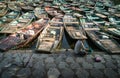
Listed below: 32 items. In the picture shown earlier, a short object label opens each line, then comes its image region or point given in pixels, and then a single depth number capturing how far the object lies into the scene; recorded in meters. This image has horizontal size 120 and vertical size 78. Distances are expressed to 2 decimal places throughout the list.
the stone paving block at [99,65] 7.94
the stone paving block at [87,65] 7.90
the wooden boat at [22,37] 9.89
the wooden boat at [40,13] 16.68
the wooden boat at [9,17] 14.60
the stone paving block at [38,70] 7.24
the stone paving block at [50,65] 7.88
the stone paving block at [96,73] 7.28
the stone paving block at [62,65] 7.87
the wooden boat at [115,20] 14.19
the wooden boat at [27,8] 20.02
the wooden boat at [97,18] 15.67
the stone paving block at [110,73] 7.31
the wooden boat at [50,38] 9.53
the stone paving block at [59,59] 8.41
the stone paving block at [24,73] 7.22
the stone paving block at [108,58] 8.59
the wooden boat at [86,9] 19.40
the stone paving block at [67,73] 7.23
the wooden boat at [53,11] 17.64
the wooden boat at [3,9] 17.09
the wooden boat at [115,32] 11.84
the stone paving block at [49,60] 8.37
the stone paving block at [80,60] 8.42
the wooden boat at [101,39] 9.64
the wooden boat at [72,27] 11.33
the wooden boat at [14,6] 19.50
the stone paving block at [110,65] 7.98
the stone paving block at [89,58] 8.50
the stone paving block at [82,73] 7.24
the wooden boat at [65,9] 18.78
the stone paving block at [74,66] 7.89
